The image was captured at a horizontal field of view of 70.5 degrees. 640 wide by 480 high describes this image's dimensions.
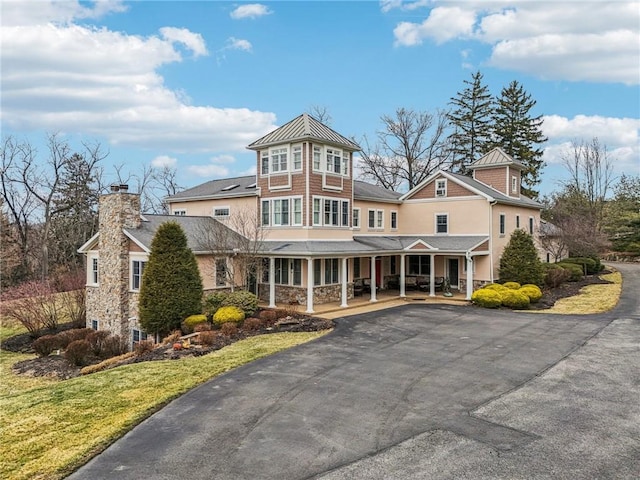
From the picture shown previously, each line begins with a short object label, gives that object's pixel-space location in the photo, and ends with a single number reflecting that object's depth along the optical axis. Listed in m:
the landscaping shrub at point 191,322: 18.27
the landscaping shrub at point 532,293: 22.47
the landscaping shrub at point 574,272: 30.78
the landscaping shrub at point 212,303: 19.46
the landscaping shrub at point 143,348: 15.54
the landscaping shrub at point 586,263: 34.31
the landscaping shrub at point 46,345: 19.47
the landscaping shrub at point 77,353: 17.09
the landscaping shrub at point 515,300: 21.45
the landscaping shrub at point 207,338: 15.23
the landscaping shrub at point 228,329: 16.60
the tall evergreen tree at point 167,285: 18.56
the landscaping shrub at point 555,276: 27.62
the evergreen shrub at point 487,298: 21.78
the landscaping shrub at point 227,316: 17.84
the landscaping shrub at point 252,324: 17.33
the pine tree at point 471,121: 47.84
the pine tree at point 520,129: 49.03
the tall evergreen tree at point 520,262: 25.58
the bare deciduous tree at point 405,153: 43.53
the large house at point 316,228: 21.41
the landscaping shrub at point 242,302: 19.34
